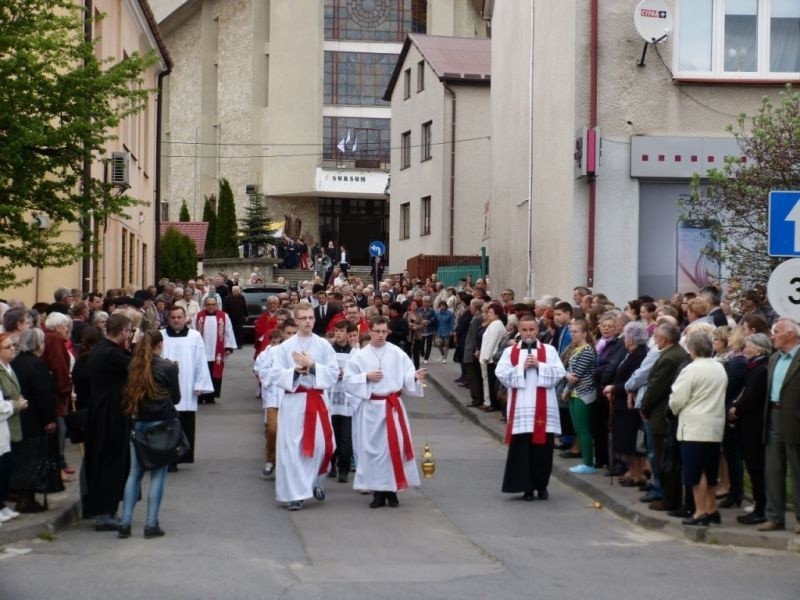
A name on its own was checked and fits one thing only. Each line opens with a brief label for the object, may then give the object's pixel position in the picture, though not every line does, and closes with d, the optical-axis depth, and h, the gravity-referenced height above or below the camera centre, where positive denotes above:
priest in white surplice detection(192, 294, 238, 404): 22.92 -0.68
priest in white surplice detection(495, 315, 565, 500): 13.70 -1.16
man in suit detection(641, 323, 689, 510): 12.54 -0.90
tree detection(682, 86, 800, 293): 14.95 +1.27
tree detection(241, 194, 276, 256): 61.50 +2.93
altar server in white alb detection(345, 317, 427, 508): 13.47 -1.25
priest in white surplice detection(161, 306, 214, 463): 16.09 -0.83
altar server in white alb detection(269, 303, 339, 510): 13.15 -1.23
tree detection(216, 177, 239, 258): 63.53 +3.54
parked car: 35.75 -0.22
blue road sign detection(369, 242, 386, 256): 45.59 +1.53
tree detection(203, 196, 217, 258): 63.91 +3.35
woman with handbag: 11.30 -0.91
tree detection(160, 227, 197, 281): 45.16 +1.22
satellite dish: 21.98 +4.55
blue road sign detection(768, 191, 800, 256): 11.46 +0.67
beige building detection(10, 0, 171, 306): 25.76 +2.57
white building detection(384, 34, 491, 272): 47.50 +5.46
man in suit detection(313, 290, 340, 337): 24.24 -0.41
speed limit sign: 11.04 +0.08
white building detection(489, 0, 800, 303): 22.59 +3.13
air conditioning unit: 26.09 +2.47
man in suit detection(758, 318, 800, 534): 11.20 -1.00
